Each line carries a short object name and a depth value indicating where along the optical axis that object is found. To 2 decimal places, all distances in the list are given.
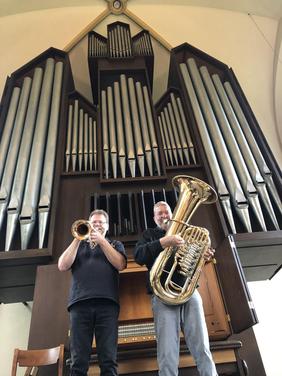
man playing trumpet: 2.19
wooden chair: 2.58
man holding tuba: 2.15
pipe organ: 3.33
